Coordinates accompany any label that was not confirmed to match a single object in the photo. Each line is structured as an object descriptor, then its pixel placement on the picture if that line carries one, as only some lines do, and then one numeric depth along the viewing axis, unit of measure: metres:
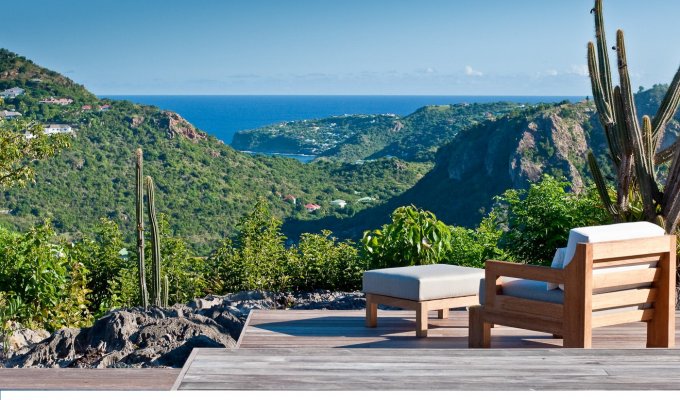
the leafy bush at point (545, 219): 7.19
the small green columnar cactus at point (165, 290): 7.34
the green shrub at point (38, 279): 6.43
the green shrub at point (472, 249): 7.45
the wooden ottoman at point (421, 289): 4.55
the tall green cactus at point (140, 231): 6.87
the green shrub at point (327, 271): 7.48
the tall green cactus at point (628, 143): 6.45
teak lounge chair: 3.92
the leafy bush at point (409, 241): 6.66
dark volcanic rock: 4.72
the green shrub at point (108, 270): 7.51
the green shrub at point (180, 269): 7.89
